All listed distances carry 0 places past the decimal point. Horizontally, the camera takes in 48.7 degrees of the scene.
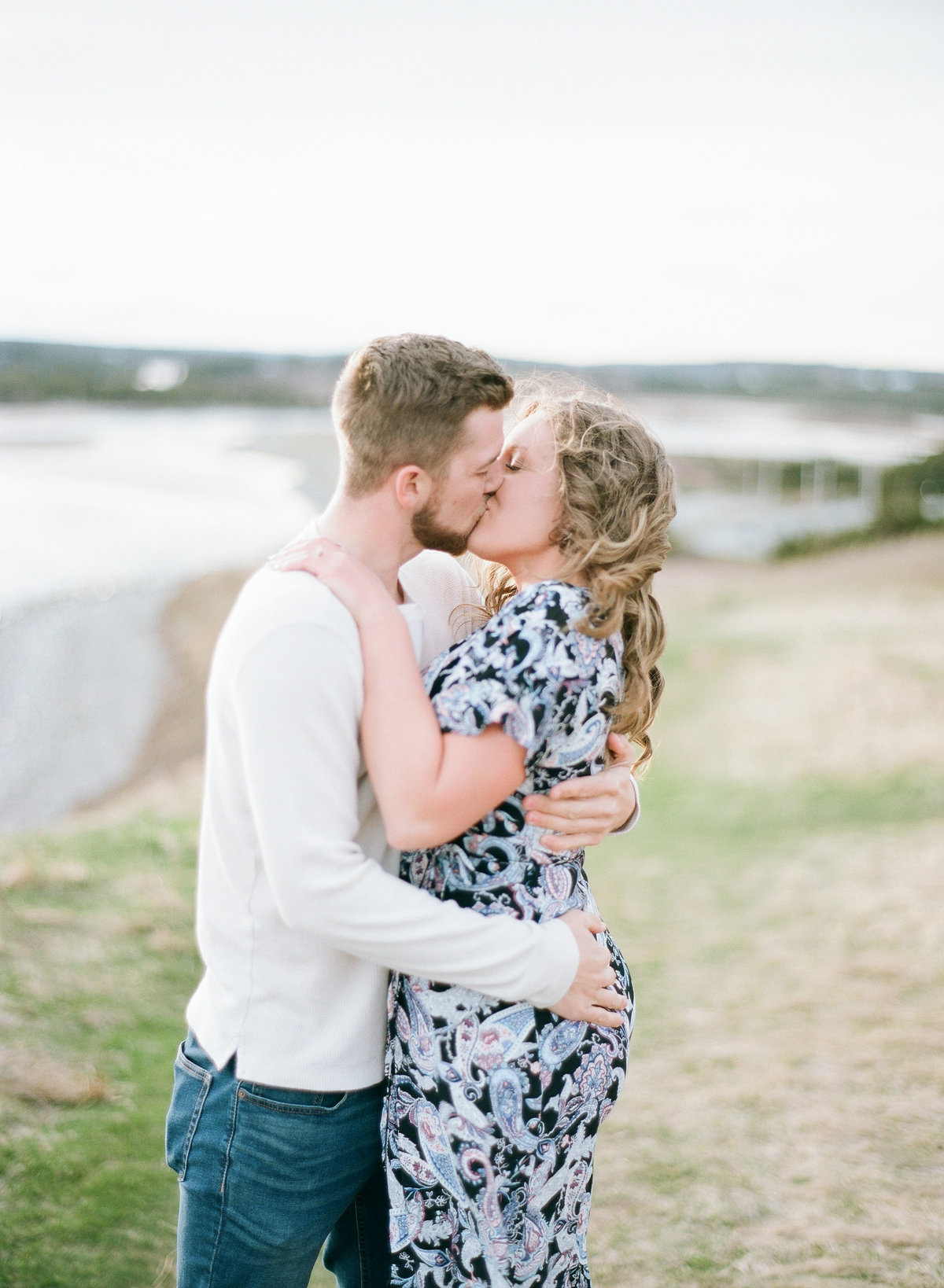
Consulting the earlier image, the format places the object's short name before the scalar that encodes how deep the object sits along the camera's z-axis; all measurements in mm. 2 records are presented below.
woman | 1824
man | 1746
